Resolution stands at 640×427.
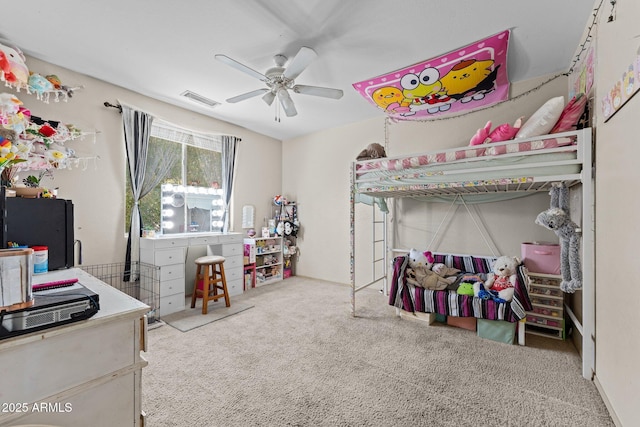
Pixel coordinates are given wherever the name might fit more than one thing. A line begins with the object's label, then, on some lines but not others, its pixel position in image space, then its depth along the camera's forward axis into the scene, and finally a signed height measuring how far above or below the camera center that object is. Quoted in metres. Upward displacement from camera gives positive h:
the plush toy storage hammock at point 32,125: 1.58 +0.69
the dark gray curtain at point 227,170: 4.34 +0.69
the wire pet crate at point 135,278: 3.05 -0.80
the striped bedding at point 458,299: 2.39 -0.84
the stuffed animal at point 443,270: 3.04 -0.66
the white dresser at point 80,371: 0.85 -0.57
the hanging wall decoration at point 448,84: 2.47 +1.43
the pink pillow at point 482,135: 2.45 +0.73
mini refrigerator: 1.64 -0.09
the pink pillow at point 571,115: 2.03 +0.77
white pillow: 2.12 +0.78
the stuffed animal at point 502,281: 2.44 -0.64
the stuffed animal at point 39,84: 2.42 +1.17
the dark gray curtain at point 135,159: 3.25 +0.67
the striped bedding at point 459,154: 2.08 +0.54
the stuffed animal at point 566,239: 2.04 -0.19
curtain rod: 3.11 +1.26
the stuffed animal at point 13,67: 2.12 +1.18
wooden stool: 3.24 -0.86
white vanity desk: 3.16 -0.60
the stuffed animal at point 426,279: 2.83 -0.71
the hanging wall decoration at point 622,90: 1.29 +0.68
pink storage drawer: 2.55 -0.43
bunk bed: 1.92 +0.36
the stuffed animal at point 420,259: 3.09 -0.55
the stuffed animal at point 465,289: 2.61 -0.75
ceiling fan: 2.18 +1.24
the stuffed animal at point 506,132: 2.32 +0.72
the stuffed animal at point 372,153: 3.12 +0.71
